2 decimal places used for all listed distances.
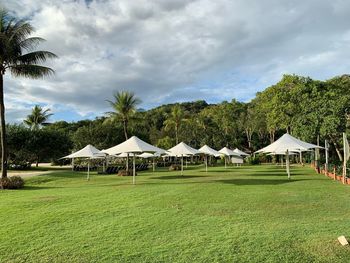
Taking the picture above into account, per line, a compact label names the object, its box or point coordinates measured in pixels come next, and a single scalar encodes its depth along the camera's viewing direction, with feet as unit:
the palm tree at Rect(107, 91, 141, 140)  132.36
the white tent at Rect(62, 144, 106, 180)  91.69
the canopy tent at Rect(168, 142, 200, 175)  96.32
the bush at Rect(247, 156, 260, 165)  163.58
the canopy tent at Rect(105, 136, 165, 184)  69.43
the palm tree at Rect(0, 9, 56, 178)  63.21
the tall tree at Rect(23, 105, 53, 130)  192.34
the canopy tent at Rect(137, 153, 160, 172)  122.43
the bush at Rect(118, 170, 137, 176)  94.43
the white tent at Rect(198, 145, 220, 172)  116.42
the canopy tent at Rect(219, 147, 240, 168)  133.74
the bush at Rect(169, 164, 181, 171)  122.62
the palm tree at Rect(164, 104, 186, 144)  170.09
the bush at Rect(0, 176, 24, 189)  59.21
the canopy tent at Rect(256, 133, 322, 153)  75.31
